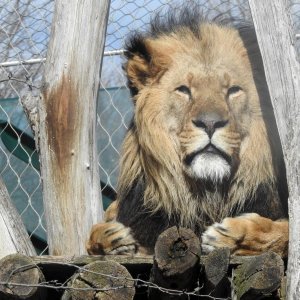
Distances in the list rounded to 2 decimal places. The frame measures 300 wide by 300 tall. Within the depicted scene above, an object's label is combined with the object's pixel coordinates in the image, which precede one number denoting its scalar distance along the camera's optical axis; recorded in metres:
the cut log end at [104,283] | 5.57
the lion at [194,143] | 6.32
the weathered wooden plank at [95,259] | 5.71
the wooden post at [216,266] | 5.51
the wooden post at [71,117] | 6.51
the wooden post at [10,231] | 6.57
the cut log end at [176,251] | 5.39
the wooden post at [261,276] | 5.49
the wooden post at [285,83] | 5.65
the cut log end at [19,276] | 5.56
